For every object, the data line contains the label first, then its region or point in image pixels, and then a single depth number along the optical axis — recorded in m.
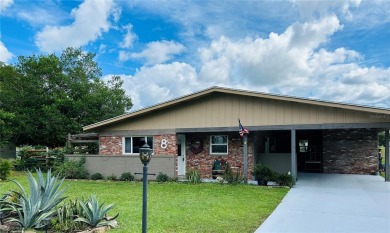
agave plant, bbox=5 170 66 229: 5.74
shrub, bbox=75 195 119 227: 5.92
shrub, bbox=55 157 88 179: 15.66
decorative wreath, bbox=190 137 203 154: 15.78
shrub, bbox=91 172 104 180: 15.43
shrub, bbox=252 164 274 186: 12.70
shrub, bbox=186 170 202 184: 13.46
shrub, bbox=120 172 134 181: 14.87
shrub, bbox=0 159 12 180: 14.69
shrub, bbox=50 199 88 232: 5.76
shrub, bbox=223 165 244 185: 13.11
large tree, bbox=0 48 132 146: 22.88
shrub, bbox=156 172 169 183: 14.34
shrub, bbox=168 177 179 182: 14.23
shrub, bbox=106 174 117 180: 15.23
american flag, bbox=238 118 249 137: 13.25
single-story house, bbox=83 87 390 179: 12.72
